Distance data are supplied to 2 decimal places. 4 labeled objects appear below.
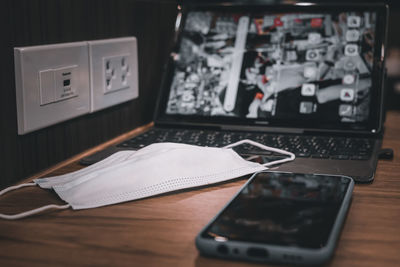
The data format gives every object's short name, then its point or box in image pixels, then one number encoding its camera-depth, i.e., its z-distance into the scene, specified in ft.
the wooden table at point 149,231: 1.43
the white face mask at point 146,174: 1.93
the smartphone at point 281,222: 1.37
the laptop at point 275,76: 3.04
